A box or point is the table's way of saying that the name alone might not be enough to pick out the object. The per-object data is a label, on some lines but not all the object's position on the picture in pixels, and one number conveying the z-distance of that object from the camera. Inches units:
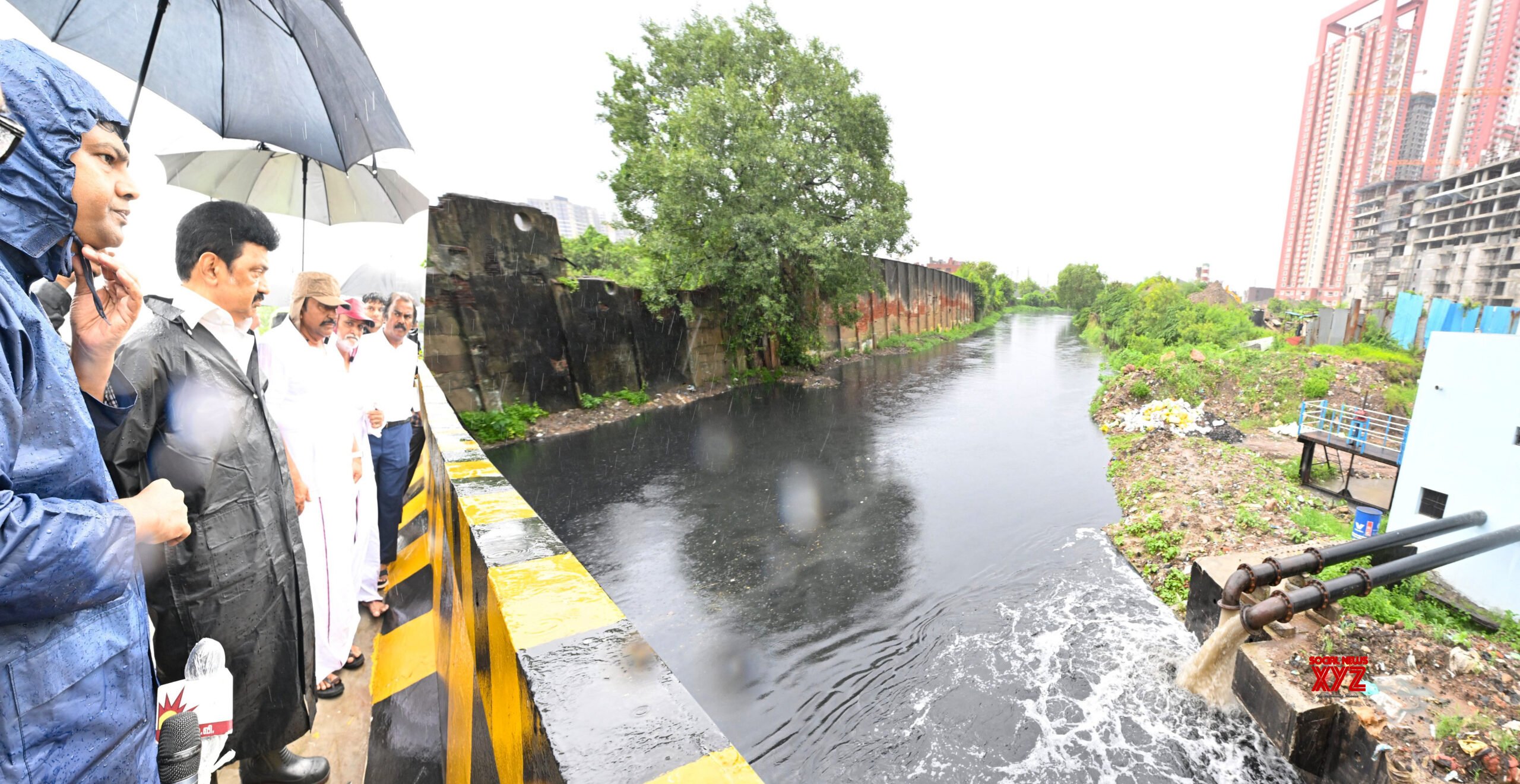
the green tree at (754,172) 450.3
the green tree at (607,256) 531.2
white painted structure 163.0
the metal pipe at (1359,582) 143.6
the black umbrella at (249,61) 97.8
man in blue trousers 136.5
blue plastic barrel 218.5
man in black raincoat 62.5
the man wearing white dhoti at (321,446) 93.0
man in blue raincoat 35.2
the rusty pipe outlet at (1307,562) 154.6
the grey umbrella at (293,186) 174.1
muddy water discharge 156.4
